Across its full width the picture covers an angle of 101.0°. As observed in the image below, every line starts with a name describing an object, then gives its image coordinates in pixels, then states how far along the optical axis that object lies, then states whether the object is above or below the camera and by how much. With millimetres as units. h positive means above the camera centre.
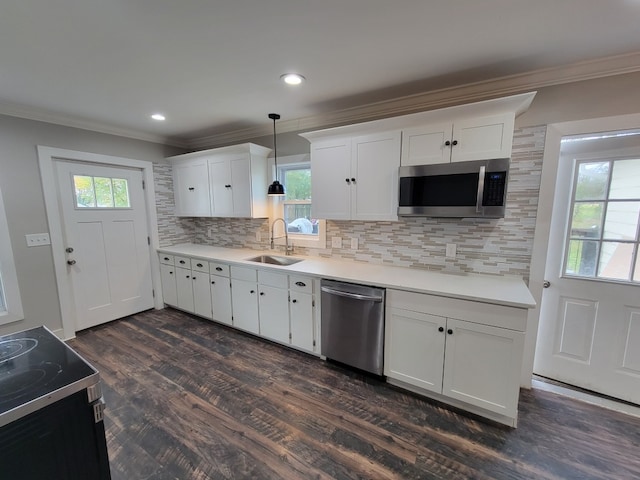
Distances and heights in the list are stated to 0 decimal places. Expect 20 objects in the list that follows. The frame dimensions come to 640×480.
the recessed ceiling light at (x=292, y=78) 1980 +1000
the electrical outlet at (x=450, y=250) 2333 -366
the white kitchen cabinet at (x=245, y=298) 2895 -999
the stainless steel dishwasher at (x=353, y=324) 2162 -987
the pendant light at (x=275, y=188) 2859 +232
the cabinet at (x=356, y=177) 2281 +298
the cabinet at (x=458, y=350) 1735 -1010
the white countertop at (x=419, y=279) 1787 -575
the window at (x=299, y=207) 3141 +30
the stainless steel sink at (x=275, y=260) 3086 -603
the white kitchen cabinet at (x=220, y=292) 3115 -995
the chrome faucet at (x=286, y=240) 3234 -380
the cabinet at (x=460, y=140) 1861 +517
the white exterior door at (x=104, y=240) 3039 -378
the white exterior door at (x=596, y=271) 1915 -478
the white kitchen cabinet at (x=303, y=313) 2512 -1004
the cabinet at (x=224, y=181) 3176 +369
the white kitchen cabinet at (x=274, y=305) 2670 -998
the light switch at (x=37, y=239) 2717 -306
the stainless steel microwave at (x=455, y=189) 1878 +150
